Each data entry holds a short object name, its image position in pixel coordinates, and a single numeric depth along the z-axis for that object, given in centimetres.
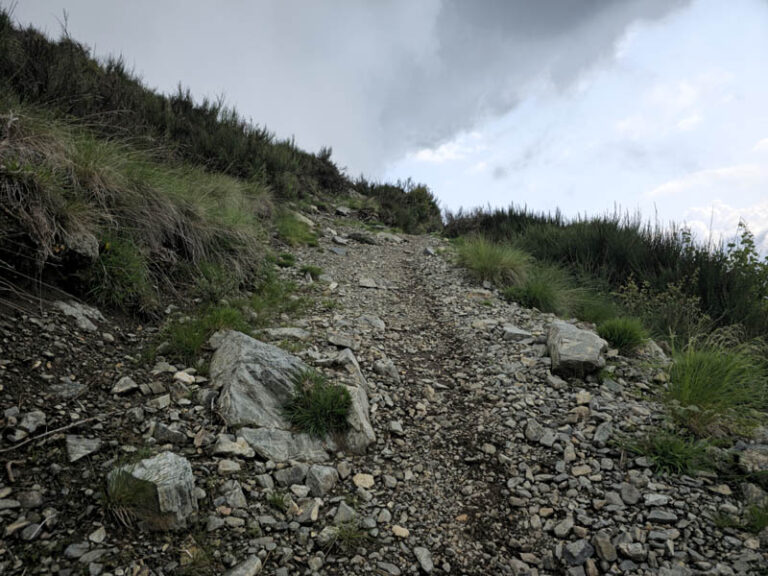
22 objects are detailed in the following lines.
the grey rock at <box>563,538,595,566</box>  229
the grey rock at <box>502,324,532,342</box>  503
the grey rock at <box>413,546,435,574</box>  230
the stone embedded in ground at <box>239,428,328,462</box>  281
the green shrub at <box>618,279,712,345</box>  597
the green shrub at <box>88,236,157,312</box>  382
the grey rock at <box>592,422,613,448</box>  311
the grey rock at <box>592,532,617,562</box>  226
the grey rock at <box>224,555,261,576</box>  202
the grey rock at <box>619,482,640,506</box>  258
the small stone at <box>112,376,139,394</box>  296
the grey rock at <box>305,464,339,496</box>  265
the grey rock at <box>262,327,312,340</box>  434
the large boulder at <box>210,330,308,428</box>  302
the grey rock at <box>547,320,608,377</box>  401
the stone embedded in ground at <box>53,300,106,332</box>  340
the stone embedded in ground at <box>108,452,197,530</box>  213
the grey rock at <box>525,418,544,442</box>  330
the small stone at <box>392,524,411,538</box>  248
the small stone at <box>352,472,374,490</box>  279
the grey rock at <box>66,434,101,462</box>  233
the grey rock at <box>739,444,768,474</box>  263
